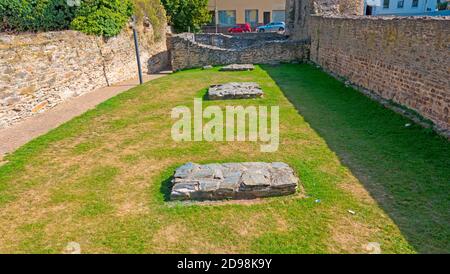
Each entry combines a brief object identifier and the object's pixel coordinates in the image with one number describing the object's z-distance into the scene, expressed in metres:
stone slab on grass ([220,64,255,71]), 16.83
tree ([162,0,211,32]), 28.42
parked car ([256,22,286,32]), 35.38
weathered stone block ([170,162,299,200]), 5.34
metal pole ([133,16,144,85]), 14.34
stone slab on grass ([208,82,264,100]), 11.23
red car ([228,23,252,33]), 35.90
